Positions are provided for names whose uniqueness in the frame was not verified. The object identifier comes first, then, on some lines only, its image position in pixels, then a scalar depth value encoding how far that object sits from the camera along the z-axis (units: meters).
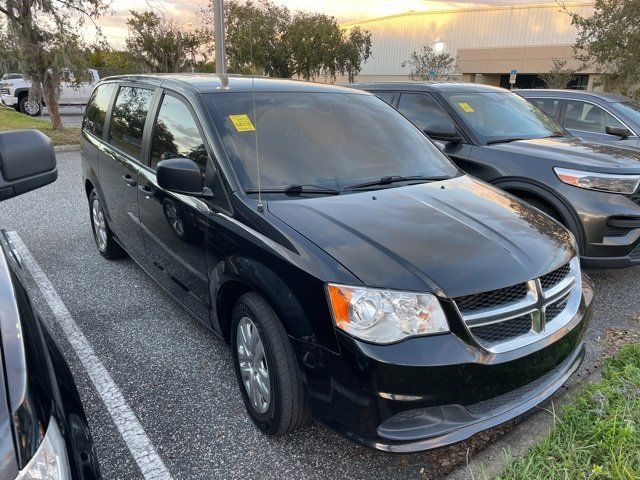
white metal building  37.12
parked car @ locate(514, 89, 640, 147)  7.05
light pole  9.36
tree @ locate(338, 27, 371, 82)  37.75
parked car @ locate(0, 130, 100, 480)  1.12
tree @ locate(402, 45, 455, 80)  31.84
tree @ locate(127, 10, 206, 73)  30.12
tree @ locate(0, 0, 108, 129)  11.87
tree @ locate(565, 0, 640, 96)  15.22
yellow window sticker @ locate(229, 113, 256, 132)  2.91
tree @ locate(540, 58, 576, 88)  26.16
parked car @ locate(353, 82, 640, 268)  4.12
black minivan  1.98
